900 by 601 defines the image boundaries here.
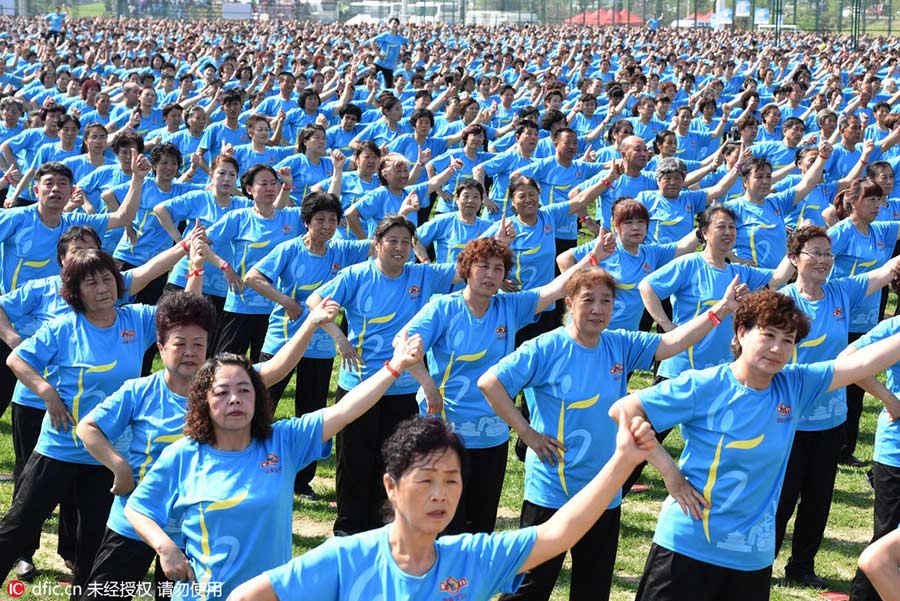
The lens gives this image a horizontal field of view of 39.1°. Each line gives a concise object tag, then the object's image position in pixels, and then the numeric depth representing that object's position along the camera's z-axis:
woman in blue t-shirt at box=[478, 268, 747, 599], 5.83
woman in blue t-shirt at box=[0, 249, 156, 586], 6.07
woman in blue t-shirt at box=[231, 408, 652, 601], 3.77
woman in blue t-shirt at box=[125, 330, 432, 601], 4.71
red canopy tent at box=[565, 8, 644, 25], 61.78
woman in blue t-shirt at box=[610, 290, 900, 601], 5.07
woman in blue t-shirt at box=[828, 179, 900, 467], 9.12
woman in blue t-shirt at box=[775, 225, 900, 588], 6.94
